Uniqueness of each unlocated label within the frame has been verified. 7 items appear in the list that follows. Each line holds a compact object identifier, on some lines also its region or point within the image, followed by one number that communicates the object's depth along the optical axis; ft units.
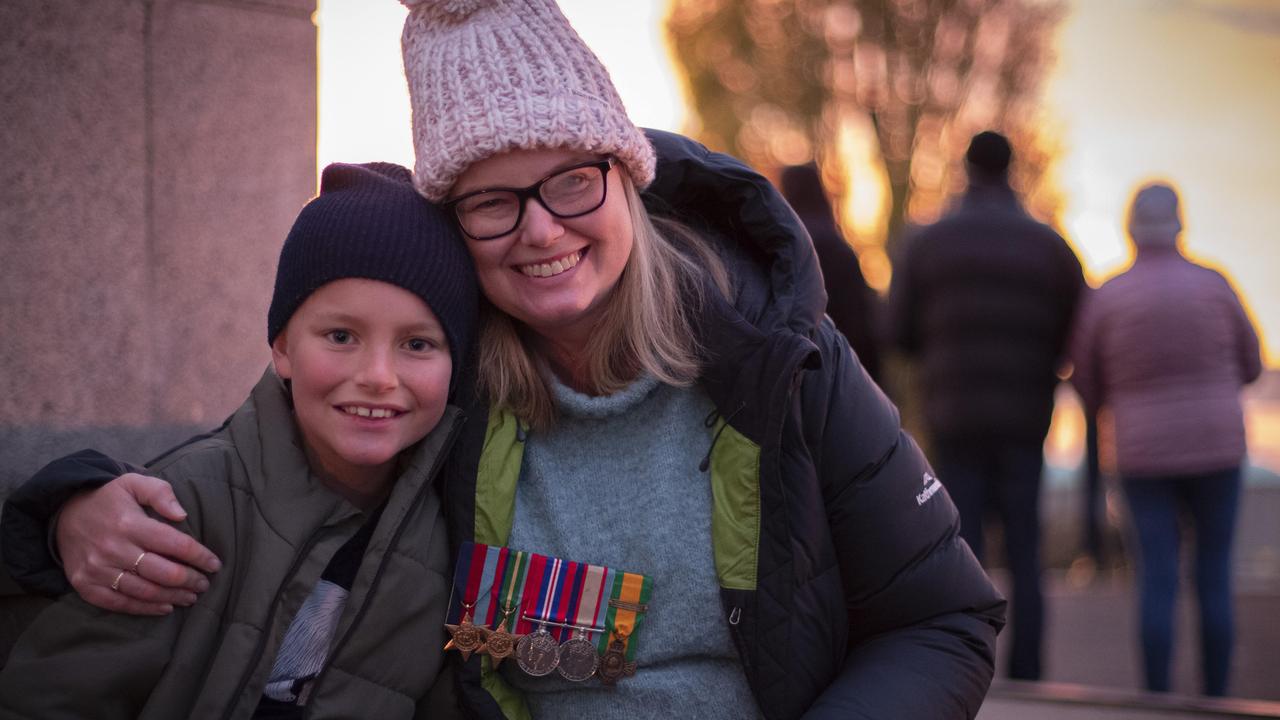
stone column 9.37
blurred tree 53.47
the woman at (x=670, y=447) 7.27
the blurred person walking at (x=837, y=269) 18.37
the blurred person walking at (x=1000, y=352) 16.99
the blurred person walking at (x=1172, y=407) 16.17
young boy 7.03
